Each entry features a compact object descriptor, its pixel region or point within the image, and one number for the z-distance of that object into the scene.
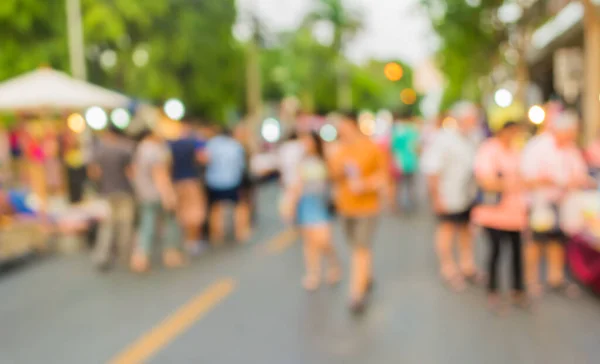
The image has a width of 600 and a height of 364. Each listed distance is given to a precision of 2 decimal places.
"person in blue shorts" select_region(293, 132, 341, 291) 8.66
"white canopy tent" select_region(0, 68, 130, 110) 11.26
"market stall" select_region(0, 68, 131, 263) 11.20
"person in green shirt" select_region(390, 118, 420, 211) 15.91
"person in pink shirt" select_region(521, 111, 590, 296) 7.80
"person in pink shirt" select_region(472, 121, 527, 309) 7.41
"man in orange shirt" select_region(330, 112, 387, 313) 7.78
